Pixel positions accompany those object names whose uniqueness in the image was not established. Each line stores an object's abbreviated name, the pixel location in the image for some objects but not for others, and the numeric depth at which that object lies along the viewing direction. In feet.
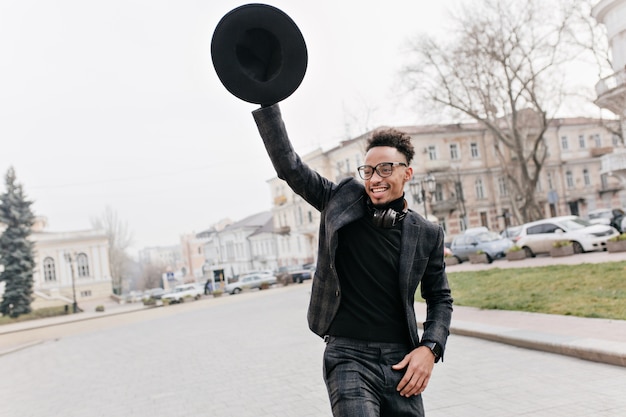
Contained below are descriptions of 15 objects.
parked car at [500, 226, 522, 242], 107.67
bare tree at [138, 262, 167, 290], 363.76
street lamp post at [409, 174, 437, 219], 74.64
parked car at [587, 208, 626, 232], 80.71
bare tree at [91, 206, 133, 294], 244.63
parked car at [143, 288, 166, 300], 213.13
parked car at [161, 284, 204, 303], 142.00
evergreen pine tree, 148.46
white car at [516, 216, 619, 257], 69.82
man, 8.09
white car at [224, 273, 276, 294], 145.89
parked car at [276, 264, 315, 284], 146.41
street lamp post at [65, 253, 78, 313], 149.92
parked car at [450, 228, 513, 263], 86.43
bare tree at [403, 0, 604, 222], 110.63
